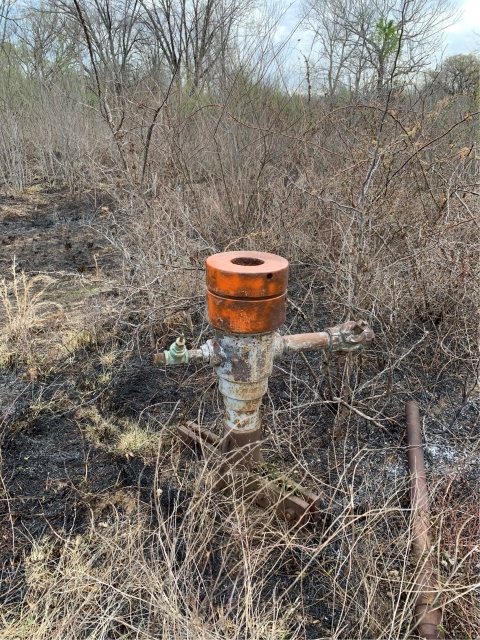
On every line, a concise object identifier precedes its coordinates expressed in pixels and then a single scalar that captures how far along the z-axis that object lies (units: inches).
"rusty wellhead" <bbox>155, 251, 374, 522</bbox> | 52.2
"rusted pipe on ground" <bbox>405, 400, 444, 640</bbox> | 49.9
